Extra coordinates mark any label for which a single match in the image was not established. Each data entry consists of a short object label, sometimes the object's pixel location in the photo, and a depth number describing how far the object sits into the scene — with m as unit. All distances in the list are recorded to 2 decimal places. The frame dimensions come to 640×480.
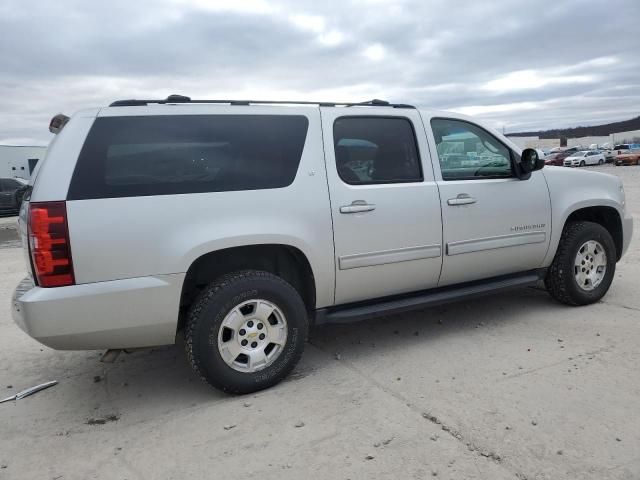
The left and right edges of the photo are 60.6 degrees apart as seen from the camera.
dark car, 20.97
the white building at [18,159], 33.75
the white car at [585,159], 48.81
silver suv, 3.13
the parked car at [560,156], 51.21
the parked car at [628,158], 45.16
